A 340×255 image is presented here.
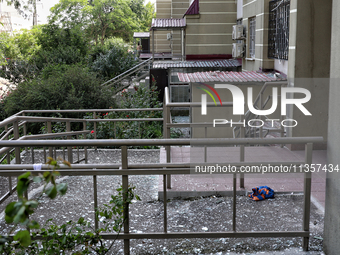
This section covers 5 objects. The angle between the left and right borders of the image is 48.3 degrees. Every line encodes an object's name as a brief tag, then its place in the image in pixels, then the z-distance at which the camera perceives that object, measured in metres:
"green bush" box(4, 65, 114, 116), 12.78
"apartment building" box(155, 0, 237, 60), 17.84
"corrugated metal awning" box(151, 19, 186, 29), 17.31
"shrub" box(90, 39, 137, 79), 23.39
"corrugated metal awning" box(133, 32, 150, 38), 30.61
